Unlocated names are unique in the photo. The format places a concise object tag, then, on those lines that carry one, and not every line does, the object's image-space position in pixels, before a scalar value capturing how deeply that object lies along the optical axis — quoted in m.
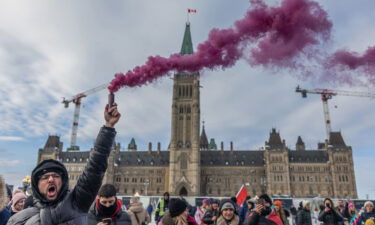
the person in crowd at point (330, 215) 8.35
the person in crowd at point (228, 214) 5.73
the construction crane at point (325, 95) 105.54
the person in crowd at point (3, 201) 3.56
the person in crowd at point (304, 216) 10.39
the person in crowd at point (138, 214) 6.95
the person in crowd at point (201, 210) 12.47
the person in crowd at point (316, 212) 19.64
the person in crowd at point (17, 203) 6.03
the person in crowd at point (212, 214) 7.97
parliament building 77.19
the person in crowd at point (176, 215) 4.86
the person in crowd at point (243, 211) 11.28
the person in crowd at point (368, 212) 8.45
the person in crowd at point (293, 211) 19.59
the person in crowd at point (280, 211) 7.69
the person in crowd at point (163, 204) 10.08
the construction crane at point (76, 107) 116.31
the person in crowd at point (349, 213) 11.95
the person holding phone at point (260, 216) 5.52
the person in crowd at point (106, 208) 4.71
